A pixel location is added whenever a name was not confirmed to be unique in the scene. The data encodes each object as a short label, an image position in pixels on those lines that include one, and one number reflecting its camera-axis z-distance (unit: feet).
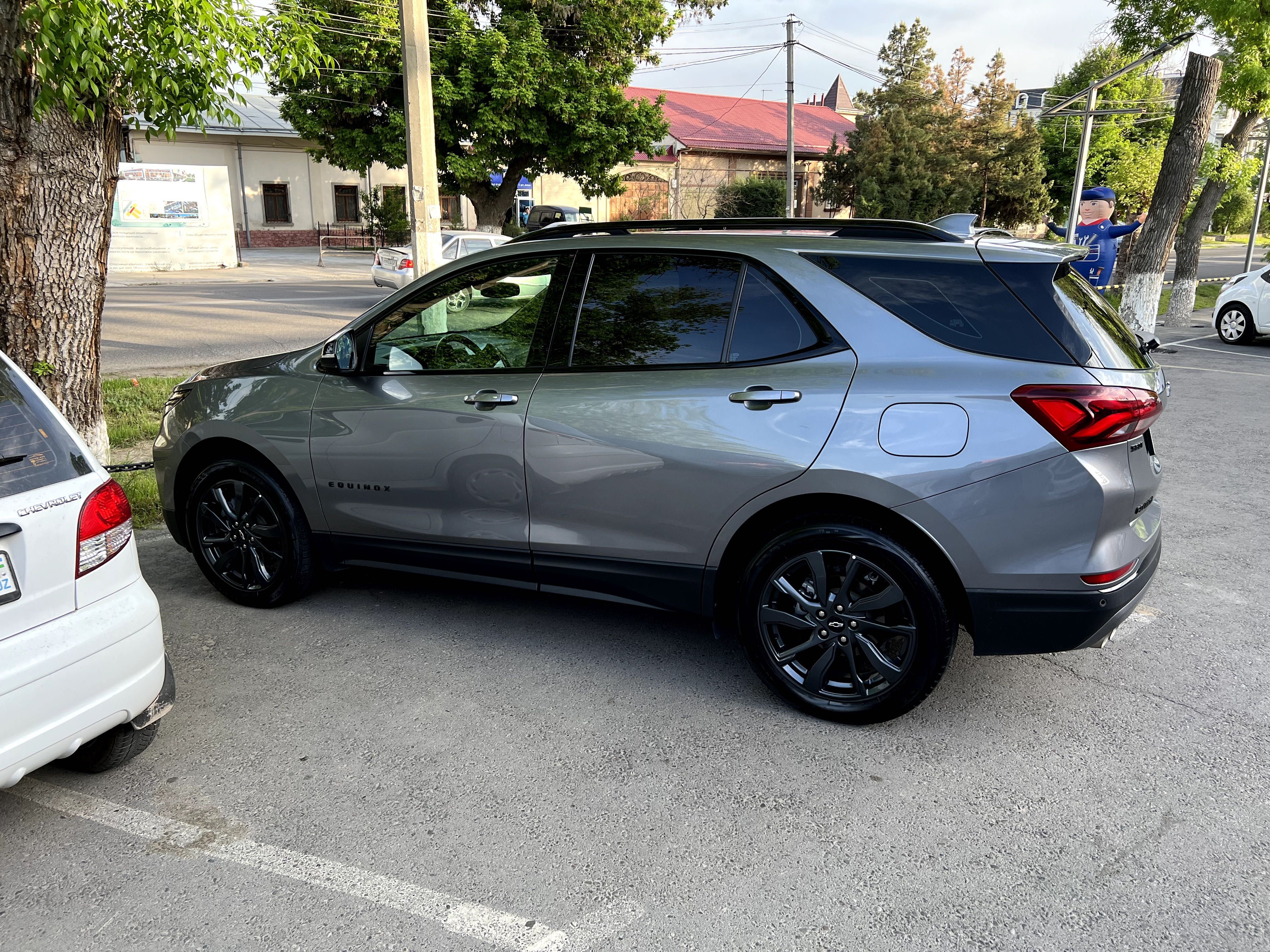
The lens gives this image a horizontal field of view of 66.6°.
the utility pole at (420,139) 28.68
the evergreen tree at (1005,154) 130.72
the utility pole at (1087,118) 54.95
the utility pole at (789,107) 95.50
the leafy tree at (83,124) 18.31
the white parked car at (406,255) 63.98
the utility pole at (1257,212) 81.92
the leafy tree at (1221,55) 52.21
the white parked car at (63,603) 8.59
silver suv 10.50
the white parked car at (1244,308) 47.11
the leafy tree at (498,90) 81.97
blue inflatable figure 41.24
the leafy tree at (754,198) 132.36
